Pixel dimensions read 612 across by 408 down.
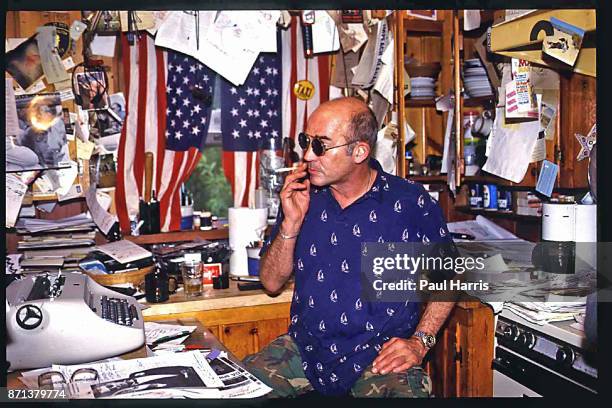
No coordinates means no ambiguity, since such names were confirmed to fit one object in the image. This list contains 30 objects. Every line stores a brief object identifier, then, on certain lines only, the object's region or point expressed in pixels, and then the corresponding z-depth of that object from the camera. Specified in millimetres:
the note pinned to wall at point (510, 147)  2758
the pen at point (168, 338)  2011
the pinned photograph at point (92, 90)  3078
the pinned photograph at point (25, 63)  2957
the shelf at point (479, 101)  3062
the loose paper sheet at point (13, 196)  2920
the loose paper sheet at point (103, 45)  3111
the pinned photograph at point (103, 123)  3127
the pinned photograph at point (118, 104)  3160
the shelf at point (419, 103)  3412
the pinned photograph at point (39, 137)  2955
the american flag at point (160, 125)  3205
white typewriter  1721
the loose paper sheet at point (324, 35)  3326
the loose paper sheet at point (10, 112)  2928
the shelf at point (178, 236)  3090
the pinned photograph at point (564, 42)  2293
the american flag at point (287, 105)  3412
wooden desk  2496
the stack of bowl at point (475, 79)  3096
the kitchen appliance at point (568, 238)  2457
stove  1916
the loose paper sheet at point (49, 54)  2994
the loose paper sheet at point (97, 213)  3107
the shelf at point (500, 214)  2977
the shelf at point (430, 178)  3416
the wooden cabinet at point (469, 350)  2473
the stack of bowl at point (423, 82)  3412
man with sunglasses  2229
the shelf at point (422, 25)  3350
